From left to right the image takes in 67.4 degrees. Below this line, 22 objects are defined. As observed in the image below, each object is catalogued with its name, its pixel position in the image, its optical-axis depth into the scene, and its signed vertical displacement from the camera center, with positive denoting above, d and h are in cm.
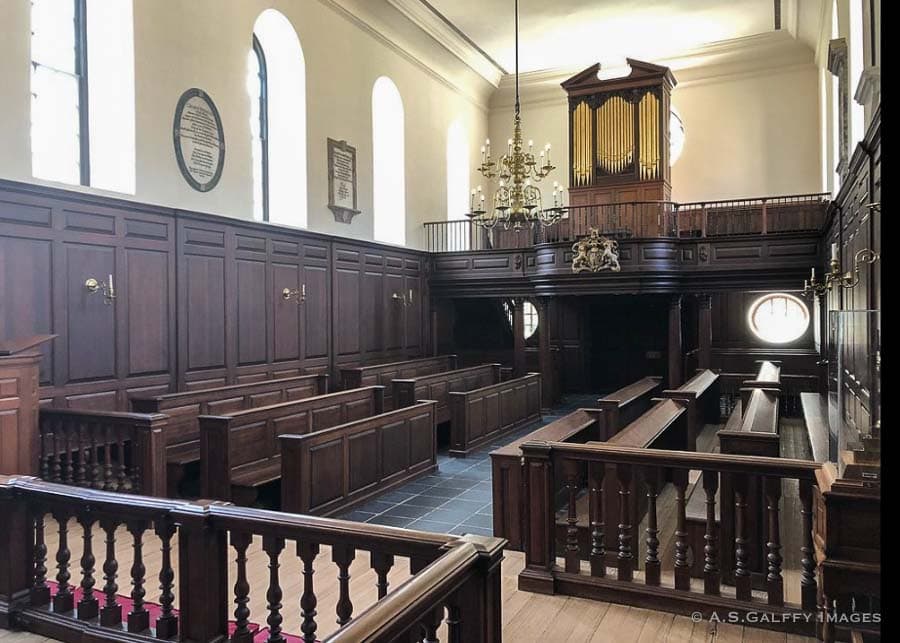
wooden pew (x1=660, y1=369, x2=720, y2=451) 739 -112
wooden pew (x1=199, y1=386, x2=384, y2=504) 615 -113
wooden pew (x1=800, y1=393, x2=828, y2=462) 448 -101
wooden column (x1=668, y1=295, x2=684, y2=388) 1238 -45
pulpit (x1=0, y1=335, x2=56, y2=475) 484 -60
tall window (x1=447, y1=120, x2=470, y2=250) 1652 +376
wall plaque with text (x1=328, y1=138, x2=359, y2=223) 1184 +257
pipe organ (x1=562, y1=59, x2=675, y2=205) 1431 +402
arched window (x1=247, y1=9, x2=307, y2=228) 1079 +334
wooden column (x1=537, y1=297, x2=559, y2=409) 1309 -74
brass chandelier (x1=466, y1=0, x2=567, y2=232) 895 +187
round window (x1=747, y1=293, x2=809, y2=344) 1496 -1
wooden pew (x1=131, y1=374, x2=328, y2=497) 662 -90
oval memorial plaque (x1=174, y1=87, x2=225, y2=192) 894 +253
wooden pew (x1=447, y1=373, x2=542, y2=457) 912 -135
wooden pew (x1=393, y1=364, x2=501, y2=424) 931 -99
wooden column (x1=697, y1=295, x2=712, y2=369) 1238 -11
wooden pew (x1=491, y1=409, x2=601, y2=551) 491 -126
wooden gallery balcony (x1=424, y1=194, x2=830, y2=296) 1198 +132
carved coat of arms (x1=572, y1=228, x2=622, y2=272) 1188 +115
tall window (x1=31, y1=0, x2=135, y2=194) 778 +282
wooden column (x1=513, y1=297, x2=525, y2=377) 1366 -33
